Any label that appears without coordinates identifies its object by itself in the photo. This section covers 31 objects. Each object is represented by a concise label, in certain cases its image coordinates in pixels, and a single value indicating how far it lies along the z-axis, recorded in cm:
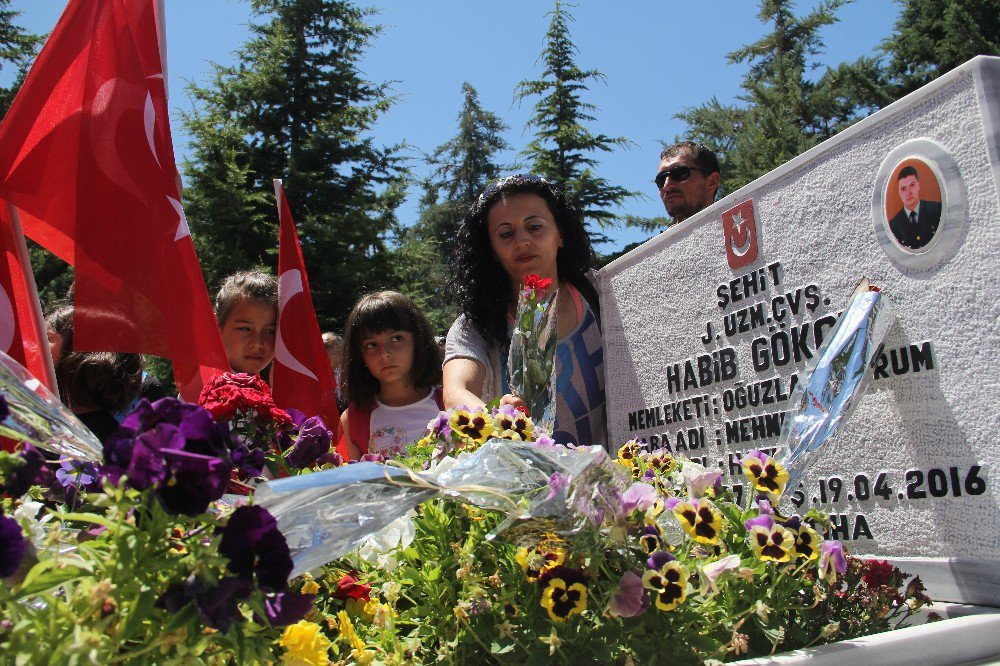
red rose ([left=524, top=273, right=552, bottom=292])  207
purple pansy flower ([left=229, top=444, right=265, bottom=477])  97
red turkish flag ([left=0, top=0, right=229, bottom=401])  266
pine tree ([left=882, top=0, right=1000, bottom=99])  1511
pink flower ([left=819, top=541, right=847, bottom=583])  135
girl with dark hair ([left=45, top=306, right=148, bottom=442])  304
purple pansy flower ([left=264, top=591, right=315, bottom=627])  86
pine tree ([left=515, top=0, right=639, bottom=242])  1947
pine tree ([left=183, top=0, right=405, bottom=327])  1530
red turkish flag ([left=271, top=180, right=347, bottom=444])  363
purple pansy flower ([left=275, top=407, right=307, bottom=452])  167
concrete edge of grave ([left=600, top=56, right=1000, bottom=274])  150
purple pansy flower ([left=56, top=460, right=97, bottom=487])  113
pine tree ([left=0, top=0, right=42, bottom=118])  1847
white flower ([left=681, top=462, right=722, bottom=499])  147
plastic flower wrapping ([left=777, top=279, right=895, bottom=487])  173
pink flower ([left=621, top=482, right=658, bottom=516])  121
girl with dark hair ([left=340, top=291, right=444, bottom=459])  363
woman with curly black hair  258
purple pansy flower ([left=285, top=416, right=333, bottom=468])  159
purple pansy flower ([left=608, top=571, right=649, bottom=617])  110
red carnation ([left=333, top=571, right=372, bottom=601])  131
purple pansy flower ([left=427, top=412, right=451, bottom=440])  167
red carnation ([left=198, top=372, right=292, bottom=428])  161
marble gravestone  155
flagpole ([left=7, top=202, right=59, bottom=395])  237
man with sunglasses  393
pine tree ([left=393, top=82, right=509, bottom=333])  2722
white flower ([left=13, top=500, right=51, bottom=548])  88
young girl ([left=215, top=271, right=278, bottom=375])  385
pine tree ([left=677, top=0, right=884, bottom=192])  1683
